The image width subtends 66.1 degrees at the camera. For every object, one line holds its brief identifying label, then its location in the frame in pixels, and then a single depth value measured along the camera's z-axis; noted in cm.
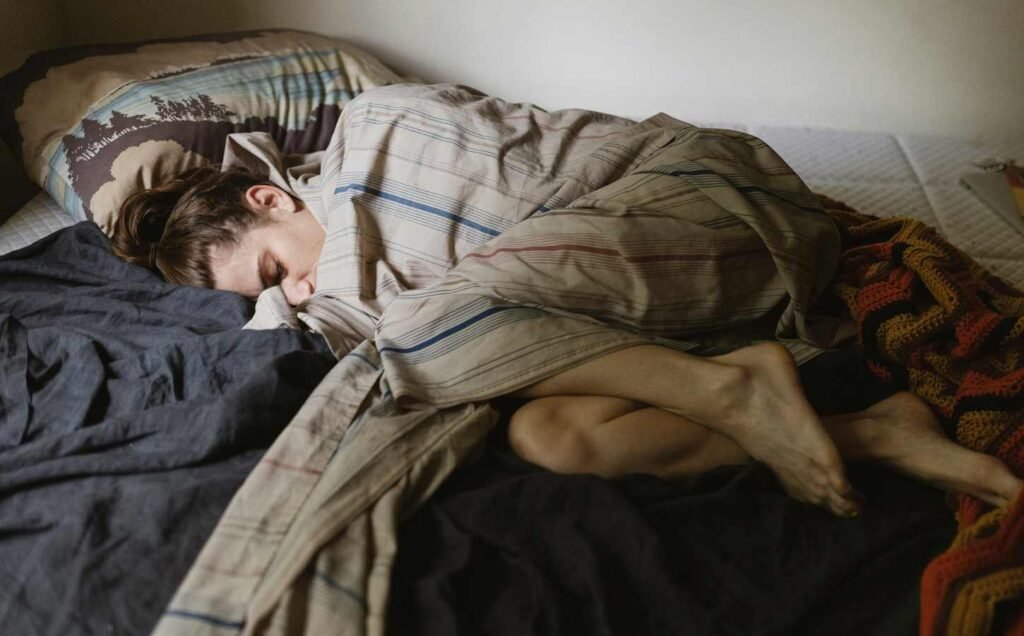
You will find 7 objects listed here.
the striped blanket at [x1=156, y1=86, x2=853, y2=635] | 73
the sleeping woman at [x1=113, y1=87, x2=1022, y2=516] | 85
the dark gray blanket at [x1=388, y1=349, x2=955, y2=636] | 69
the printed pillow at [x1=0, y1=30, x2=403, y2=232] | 132
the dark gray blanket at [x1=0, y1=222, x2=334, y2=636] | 72
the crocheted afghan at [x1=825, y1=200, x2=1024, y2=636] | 68
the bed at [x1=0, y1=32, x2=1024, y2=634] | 70
